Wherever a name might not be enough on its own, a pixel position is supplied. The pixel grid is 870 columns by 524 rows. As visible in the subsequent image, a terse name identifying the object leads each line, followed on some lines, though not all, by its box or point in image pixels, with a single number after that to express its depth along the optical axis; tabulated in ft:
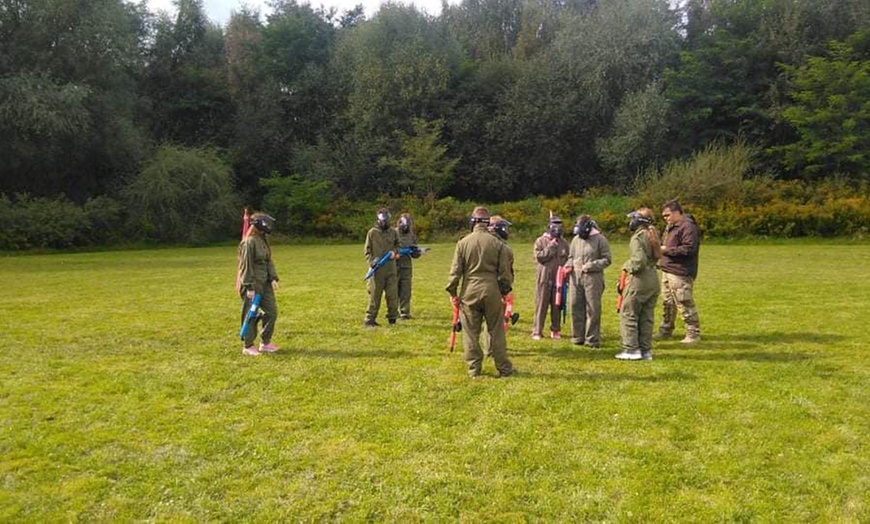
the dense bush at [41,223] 97.86
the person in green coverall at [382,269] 38.73
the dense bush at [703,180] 113.70
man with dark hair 33.47
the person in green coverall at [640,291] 29.71
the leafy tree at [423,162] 132.16
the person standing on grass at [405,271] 41.65
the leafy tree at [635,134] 127.54
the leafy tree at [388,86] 139.85
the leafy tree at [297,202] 126.93
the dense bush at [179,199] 110.22
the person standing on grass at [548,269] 34.63
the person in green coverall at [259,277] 31.17
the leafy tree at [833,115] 118.11
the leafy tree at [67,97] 95.35
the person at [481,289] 27.35
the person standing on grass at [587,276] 32.24
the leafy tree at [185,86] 146.20
